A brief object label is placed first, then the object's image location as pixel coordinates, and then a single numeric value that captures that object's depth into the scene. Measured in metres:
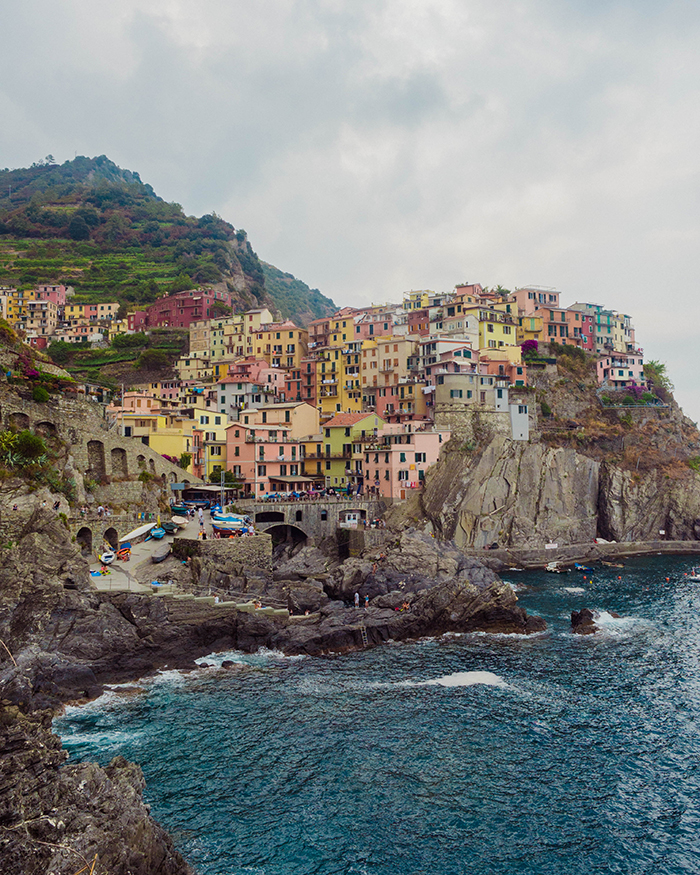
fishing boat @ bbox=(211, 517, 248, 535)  51.03
